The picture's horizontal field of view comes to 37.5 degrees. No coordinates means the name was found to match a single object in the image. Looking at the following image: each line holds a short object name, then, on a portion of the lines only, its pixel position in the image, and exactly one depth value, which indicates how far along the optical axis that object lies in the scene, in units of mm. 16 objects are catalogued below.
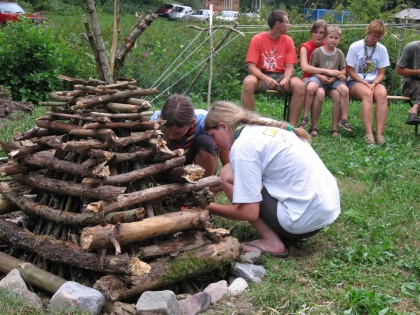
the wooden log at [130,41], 4727
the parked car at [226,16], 15422
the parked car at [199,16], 30169
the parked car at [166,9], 35562
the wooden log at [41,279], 3676
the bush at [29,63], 10016
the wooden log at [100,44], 4602
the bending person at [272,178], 4301
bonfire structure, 3836
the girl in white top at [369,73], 8469
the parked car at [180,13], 33931
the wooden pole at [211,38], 7880
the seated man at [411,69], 8883
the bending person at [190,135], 4562
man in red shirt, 8461
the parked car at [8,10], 22781
